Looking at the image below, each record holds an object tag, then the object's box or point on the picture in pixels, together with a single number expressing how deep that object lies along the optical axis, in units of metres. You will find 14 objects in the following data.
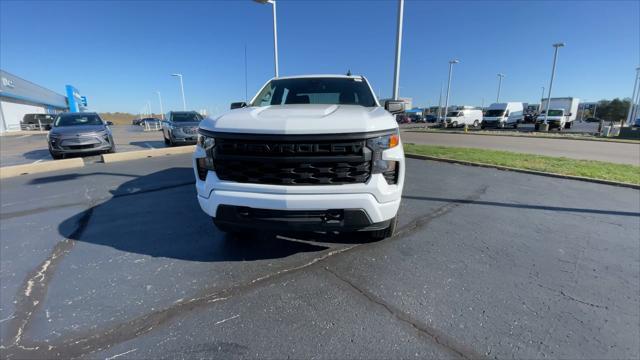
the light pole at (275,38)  11.34
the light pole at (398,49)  9.38
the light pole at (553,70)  28.08
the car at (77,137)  8.46
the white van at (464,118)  34.00
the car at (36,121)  31.66
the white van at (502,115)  30.42
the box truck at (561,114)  28.50
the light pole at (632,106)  37.45
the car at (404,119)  53.42
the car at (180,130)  11.71
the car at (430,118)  57.74
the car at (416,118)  60.12
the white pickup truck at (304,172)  2.33
